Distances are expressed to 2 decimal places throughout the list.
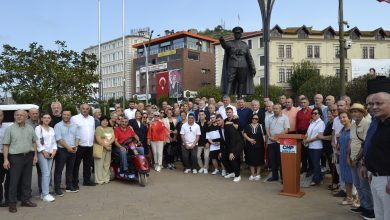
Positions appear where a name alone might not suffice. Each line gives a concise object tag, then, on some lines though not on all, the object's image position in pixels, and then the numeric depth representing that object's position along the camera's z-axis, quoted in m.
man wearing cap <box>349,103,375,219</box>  6.20
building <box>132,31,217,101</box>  71.31
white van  20.52
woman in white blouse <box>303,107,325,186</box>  8.41
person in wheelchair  9.49
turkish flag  71.12
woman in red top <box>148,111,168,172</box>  11.31
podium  7.71
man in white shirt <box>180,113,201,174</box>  10.91
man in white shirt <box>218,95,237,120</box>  11.02
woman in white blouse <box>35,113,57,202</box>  7.69
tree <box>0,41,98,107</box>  21.86
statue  11.27
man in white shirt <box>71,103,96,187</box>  8.86
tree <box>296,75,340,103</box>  46.96
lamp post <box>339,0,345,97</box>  19.04
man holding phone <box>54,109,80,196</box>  8.15
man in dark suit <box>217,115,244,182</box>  9.65
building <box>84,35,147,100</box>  89.76
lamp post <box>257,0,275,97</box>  11.23
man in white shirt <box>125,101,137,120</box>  12.90
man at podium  9.12
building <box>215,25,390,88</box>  57.56
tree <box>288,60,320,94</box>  53.72
